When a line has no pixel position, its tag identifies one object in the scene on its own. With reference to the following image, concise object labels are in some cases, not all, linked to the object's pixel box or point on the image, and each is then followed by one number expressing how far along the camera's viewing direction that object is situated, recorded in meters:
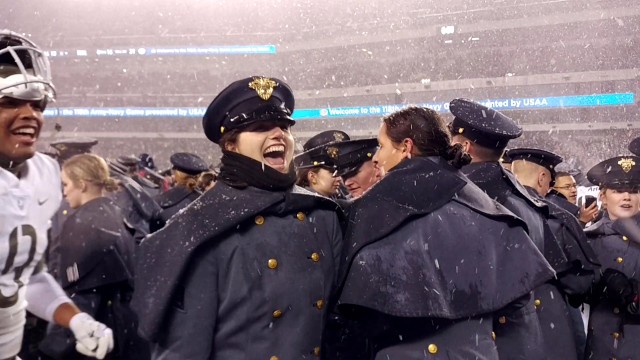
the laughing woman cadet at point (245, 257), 2.04
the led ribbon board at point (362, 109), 21.50
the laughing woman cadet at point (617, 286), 3.61
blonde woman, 3.65
